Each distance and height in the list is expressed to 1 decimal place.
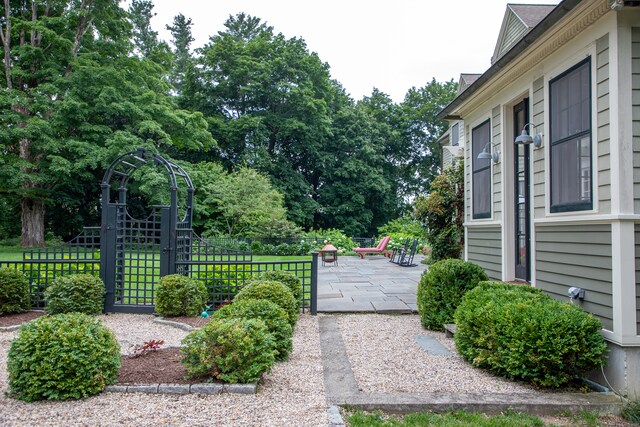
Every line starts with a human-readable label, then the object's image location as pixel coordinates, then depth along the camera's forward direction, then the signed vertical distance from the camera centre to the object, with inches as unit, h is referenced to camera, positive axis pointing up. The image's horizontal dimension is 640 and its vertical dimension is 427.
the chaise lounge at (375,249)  701.3 -44.1
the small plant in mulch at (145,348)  171.2 -50.2
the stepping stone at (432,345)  190.7 -55.6
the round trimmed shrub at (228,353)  139.9 -41.9
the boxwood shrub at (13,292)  258.4 -43.0
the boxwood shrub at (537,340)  137.6 -37.0
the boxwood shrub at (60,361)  130.7 -42.5
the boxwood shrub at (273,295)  223.8 -37.2
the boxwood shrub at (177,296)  259.1 -44.6
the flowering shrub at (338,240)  807.5 -35.2
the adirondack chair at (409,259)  570.3 -48.3
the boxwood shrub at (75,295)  252.5 -43.8
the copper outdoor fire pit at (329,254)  588.4 -44.8
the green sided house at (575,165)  134.5 +22.2
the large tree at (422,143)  1315.2 +229.9
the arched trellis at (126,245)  281.0 -16.6
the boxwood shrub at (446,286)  224.8 -32.1
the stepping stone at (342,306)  287.7 -56.6
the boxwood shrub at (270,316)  176.1 -38.2
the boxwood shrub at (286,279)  267.4 -34.7
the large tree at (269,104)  1034.7 +278.9
